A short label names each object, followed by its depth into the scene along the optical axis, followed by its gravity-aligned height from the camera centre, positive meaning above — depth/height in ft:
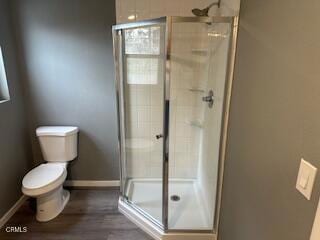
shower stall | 5.80 -1.80
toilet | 6.36 -3.36
